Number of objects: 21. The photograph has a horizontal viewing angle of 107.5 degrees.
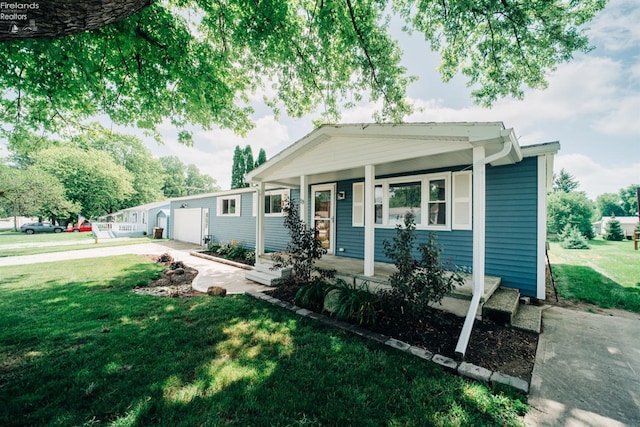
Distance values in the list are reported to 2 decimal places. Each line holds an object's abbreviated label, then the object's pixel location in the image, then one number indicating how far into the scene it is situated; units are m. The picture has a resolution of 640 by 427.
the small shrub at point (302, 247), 4.97
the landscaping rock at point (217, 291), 5.14
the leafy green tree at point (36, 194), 15.36
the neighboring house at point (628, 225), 21.98
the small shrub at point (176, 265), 7.53
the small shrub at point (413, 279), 3.24
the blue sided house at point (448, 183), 3.75
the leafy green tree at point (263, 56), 4.34
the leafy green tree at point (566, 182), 40.69
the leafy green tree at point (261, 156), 27.64
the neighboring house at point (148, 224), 19.76
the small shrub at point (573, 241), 13.98
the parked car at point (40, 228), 25.91
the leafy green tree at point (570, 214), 18.33
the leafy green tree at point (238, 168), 29.08
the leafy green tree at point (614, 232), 19.10
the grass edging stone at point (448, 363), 2.41
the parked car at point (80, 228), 26.55
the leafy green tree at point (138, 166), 32.62
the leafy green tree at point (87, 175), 25.23
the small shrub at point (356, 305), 3.69
